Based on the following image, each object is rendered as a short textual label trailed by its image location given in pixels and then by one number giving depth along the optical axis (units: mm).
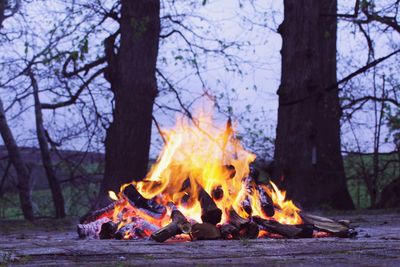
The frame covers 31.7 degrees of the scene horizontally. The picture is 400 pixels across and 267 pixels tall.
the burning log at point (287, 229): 6314
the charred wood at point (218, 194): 6762
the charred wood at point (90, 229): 6660
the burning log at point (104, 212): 7055
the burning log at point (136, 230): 6402
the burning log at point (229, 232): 6188
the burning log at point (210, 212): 6211
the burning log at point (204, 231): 6070
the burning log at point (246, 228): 6262
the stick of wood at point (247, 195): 6699
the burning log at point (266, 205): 6766
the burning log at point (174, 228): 5738
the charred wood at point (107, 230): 6555
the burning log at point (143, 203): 6723
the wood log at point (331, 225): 6375
